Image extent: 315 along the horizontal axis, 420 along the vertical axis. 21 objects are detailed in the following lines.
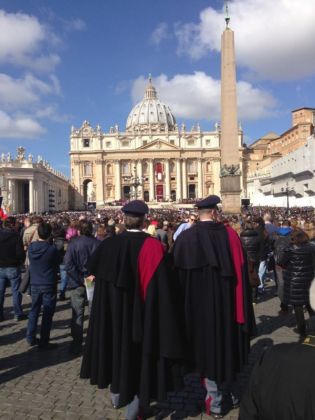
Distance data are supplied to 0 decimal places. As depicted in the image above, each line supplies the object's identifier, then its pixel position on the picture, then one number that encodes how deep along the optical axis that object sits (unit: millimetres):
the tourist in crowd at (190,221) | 8771
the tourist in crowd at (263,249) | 8055
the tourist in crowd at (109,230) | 8014
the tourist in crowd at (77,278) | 5348
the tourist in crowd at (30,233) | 8307
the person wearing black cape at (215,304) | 3504
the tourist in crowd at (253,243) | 7695
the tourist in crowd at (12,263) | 6848
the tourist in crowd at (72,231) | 9141
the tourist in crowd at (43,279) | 5551
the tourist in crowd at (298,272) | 5441
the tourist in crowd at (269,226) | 9711
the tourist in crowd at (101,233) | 7914
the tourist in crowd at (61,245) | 8734
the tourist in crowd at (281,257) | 5804
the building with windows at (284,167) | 41094
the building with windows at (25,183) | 52744
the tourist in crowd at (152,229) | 9116
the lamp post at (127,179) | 83225
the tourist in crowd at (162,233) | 9620
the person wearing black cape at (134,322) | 3109
